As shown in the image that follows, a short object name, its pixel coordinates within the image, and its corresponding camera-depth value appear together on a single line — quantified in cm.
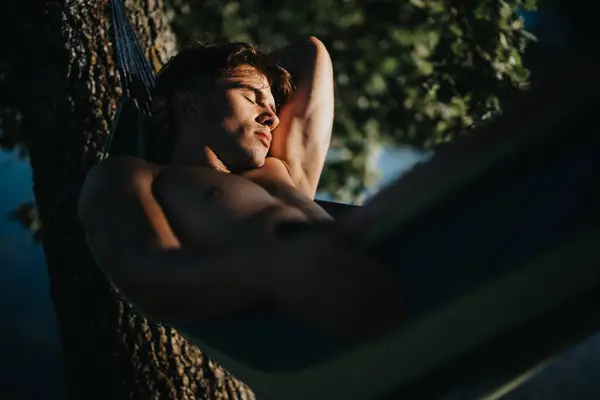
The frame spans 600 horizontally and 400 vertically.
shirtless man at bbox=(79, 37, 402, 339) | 227
